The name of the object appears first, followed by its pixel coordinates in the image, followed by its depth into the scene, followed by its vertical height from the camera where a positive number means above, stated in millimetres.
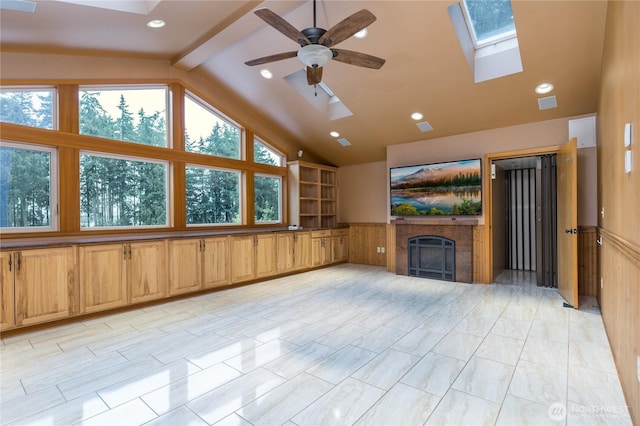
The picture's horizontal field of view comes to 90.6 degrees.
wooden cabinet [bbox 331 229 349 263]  7301 -781
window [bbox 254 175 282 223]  6469 +313
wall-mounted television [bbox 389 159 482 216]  5492 +406
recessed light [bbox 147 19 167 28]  3557 +2188
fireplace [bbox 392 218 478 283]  5488 -508
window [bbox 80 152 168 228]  4254 +341
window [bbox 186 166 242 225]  5355 +323
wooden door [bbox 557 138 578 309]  3871 -187
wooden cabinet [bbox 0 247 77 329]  3182 -733
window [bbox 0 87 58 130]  3643 +1317
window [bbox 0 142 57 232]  3641 +346
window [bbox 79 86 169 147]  4301 +1481
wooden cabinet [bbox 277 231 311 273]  6031 -757
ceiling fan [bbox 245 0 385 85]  2602 +1549
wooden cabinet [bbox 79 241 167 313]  3697 -736
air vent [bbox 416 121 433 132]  5591 +1519
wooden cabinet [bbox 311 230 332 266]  6730 -768
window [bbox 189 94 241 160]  5375 +1486
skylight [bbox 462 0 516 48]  3799 +2396
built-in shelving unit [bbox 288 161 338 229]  6938 +412
